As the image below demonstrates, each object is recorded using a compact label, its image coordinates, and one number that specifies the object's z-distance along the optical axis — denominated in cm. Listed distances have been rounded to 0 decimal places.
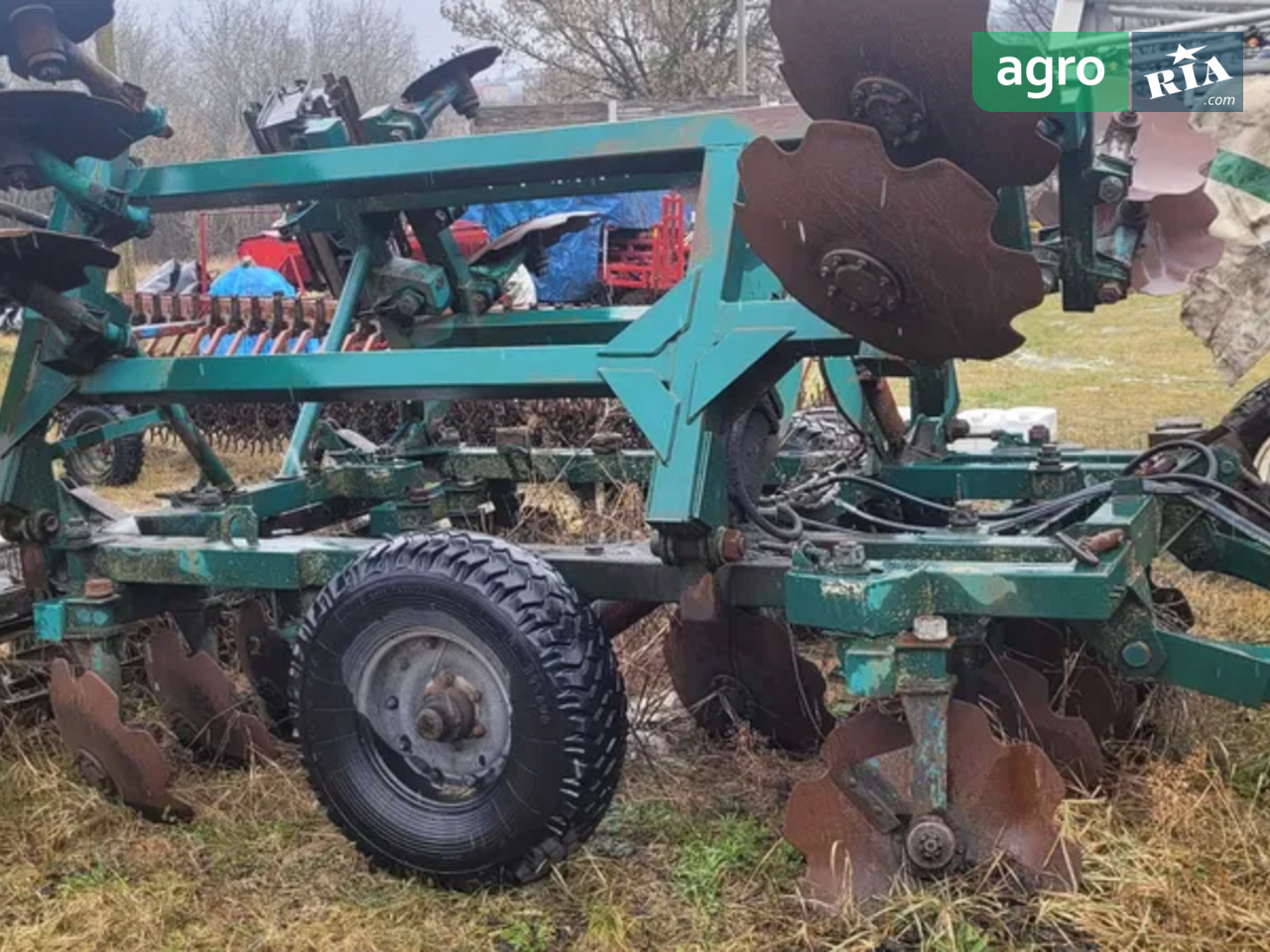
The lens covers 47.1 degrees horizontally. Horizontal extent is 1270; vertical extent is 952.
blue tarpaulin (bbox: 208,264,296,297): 1090
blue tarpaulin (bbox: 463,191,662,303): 1354
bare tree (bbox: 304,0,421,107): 3697
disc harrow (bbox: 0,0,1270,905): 271
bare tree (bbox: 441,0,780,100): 2278
